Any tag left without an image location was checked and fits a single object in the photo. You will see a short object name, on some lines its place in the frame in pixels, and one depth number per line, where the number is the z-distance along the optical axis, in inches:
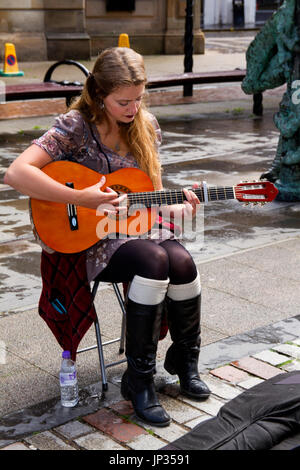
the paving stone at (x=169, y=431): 130.9
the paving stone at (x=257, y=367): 152.6
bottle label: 141.3
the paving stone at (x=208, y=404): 139.3
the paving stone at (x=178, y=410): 137.4
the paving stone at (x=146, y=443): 127.6
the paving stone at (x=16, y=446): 127.3
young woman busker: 137.1
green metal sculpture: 283.4
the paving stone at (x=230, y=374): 151.2
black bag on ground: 116.8
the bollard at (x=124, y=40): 676.1
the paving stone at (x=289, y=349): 161.8
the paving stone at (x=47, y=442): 127.6
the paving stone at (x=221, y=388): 144.9
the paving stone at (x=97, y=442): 127.8
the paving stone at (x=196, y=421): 134.4
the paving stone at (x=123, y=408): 140.0
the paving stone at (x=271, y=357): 158.2
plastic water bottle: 141.5
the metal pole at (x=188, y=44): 541.3
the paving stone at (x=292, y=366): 154.6
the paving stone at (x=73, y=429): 132.0
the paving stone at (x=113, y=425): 131.7
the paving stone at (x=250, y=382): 147.4
